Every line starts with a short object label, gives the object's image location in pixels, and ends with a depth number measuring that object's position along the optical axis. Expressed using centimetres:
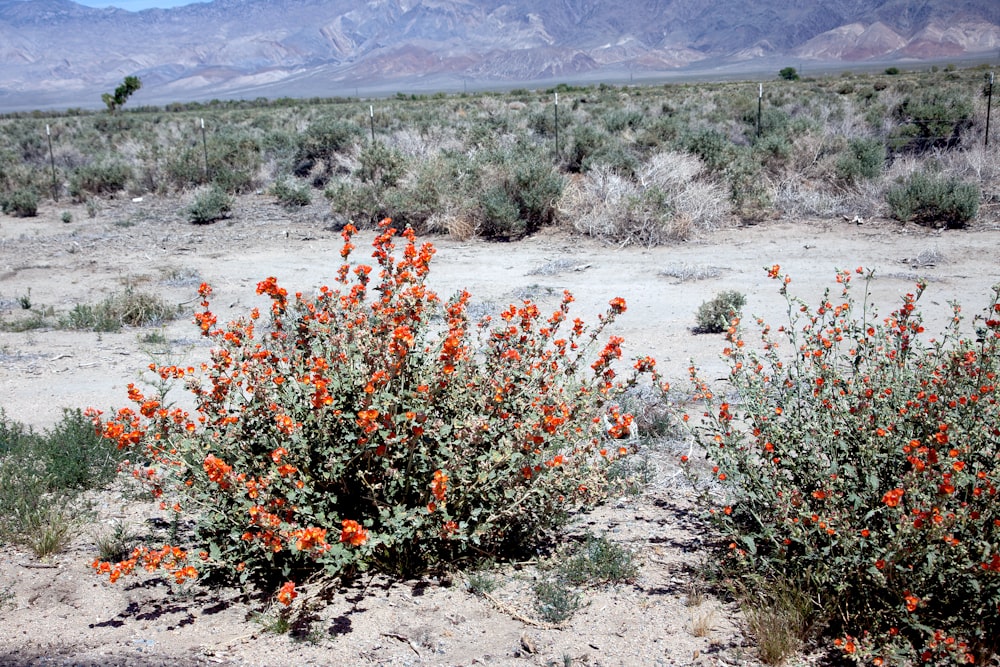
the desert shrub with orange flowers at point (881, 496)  300
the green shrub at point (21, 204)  1745
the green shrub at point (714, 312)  804
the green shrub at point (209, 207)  1559
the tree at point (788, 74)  6919
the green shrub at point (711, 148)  1464
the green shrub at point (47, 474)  439
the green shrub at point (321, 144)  2122
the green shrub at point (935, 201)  1228
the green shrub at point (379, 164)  1573
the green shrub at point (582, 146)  1784
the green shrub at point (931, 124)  1869
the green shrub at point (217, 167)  1873
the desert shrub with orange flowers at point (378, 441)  347
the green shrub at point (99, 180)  1944
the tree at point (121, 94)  5497
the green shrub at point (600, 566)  387
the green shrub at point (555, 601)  362
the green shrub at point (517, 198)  1329
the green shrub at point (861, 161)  1438
